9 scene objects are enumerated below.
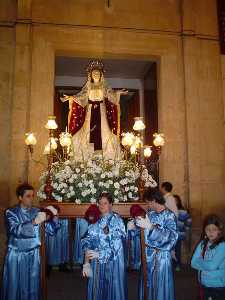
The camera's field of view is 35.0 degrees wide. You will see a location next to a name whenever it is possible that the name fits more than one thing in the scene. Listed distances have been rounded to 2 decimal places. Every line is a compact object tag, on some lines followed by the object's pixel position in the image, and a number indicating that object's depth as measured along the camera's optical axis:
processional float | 6.11
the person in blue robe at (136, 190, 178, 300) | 4.84
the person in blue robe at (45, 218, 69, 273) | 8.45
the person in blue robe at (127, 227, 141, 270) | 8.31
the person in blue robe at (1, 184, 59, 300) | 5.09
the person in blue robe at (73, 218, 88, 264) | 8.78
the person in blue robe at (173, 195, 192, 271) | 8.30
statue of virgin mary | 10.01
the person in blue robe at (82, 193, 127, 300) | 4.85
